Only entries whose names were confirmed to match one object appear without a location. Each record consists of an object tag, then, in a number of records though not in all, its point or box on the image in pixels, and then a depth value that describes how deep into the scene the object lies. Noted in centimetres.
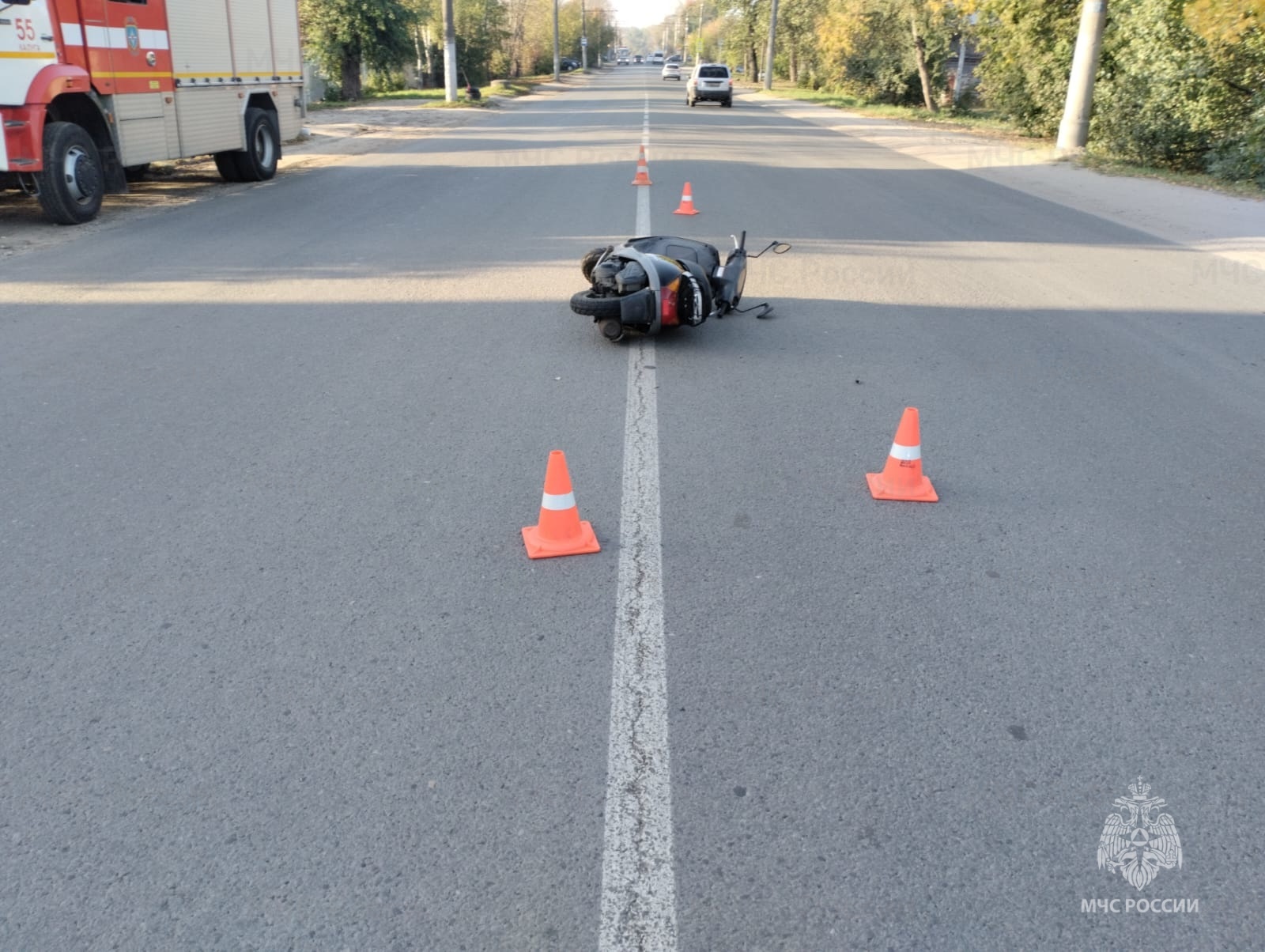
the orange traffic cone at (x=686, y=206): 1380
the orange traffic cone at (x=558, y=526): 442
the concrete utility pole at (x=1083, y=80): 2170
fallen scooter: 743
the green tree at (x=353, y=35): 4072
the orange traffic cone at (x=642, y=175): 1658
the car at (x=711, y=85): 4488
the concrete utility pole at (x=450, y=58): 3725
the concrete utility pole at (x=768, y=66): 6262
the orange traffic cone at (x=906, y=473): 511
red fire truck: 1142
